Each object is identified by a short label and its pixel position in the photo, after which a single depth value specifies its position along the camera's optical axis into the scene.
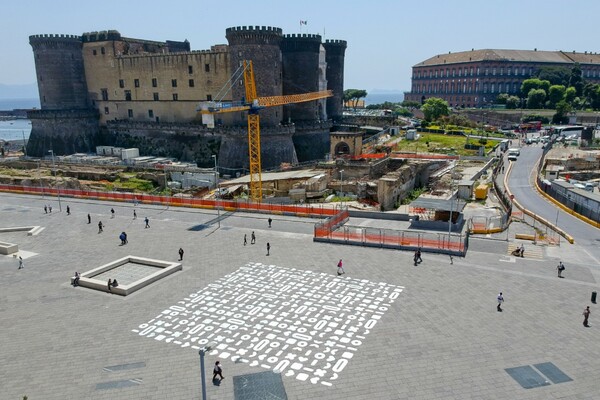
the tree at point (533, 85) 118.05
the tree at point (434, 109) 98.19
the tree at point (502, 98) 122.99
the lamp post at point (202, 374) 14.06
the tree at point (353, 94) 146.88
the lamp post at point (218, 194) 37.81
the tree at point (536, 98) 114.25
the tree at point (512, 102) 118.19
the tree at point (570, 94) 113.25
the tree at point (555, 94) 112.81
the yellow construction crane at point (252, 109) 51.34
